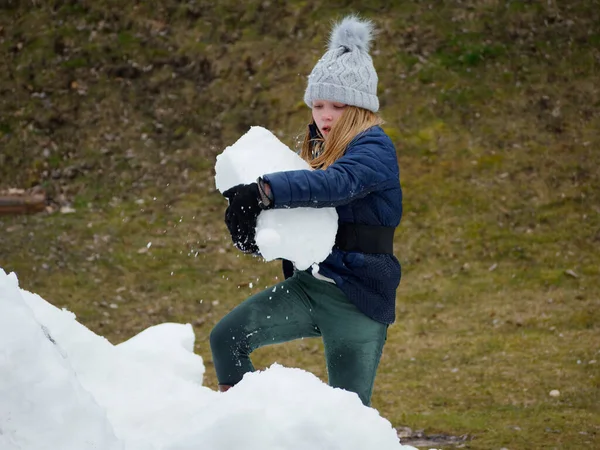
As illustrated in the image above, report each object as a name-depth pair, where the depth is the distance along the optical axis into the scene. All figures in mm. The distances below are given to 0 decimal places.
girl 8508
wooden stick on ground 23703
